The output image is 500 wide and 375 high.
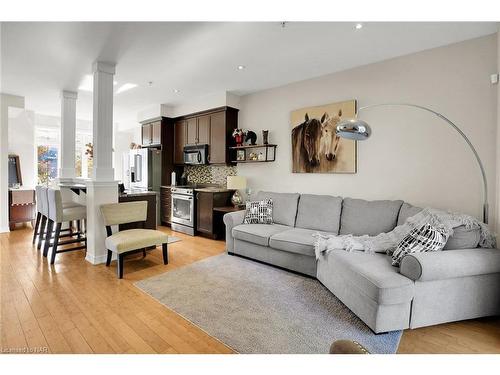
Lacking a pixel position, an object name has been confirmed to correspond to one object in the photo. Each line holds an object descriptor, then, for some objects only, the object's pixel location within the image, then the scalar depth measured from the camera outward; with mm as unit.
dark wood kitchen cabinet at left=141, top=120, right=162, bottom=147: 5895
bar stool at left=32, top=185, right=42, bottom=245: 4014
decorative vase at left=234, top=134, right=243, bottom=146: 4752
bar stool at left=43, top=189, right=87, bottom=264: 3365
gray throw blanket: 2254
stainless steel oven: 4953
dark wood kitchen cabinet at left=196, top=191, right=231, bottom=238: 4609
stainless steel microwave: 5205
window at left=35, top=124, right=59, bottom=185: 6715
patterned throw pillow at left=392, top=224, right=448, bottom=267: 2154
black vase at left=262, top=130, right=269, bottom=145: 4442
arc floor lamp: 2299
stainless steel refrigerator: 5688
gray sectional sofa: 1941
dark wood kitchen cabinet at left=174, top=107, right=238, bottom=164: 4895
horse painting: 3666
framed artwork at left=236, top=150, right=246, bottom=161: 4824
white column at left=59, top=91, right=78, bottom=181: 4938
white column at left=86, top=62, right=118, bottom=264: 3385
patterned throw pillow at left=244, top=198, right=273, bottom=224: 3830
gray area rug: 1874
